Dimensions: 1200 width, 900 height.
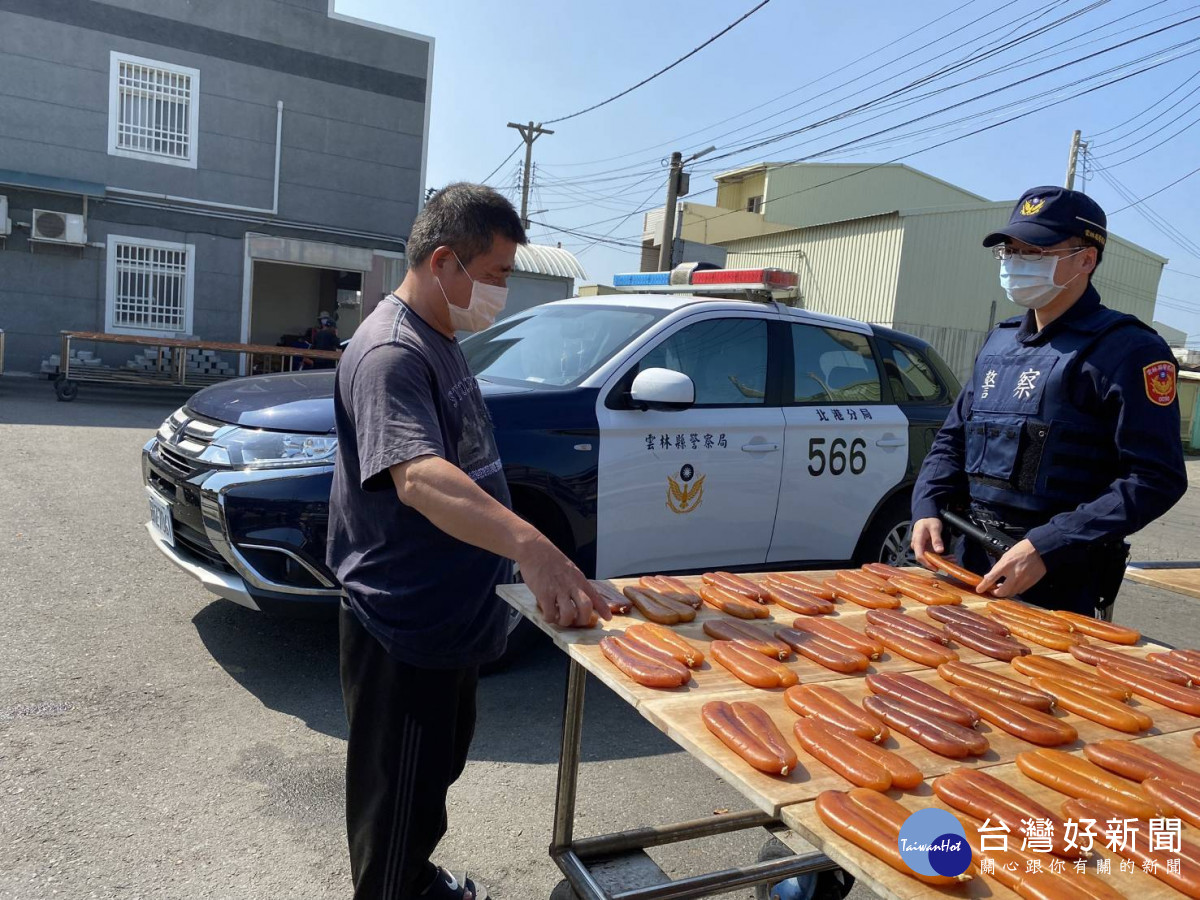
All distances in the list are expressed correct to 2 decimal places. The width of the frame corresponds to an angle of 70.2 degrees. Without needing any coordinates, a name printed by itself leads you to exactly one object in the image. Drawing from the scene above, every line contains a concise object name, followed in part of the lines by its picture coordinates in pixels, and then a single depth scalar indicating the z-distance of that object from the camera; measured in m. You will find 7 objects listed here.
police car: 3.68
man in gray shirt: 1.91
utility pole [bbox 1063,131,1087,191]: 25.22
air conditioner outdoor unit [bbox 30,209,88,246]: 15.19
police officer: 2.42
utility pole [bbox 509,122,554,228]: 31.41
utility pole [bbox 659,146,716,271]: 18.92
